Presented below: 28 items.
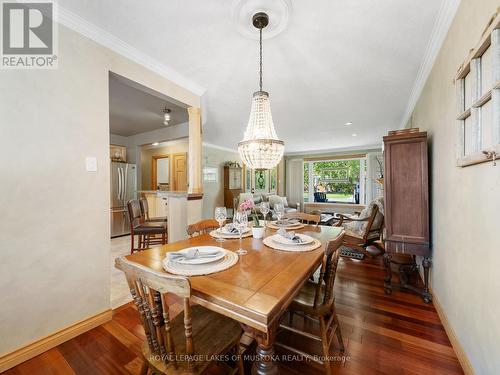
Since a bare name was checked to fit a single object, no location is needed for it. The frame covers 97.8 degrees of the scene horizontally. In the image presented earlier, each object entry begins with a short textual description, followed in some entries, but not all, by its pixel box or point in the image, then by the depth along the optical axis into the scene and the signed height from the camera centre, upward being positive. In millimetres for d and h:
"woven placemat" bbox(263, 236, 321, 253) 1440 -414
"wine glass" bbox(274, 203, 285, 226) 2052 -236
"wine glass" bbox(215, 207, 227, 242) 1611 -215
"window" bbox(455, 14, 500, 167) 964 +441
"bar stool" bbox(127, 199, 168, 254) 3105 -591
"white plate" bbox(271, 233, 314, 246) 1516 -395
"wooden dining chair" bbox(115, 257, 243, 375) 809 -713
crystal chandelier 1909 +412
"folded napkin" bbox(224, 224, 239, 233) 1853 -372
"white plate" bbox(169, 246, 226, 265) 1136 -395
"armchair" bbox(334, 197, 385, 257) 3035 -657
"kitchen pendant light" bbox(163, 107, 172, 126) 3874 +1335
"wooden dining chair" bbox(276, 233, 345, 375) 1277 -760
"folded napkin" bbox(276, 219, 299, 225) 2295 -385
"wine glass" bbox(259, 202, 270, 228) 1978 -201
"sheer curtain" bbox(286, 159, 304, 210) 8523 +198
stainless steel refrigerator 4816 -206
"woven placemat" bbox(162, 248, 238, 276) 1080 -423
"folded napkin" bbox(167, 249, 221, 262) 1200 -391
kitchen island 2928 -363
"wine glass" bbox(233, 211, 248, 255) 1478 -242
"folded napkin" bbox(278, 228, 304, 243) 1559 -375
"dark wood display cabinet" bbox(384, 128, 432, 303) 2158 -112
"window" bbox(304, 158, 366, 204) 7691 +193
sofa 6767 -397
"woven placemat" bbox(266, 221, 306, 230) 2139 -409
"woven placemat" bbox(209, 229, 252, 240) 1751 -406
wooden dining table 812 -440
